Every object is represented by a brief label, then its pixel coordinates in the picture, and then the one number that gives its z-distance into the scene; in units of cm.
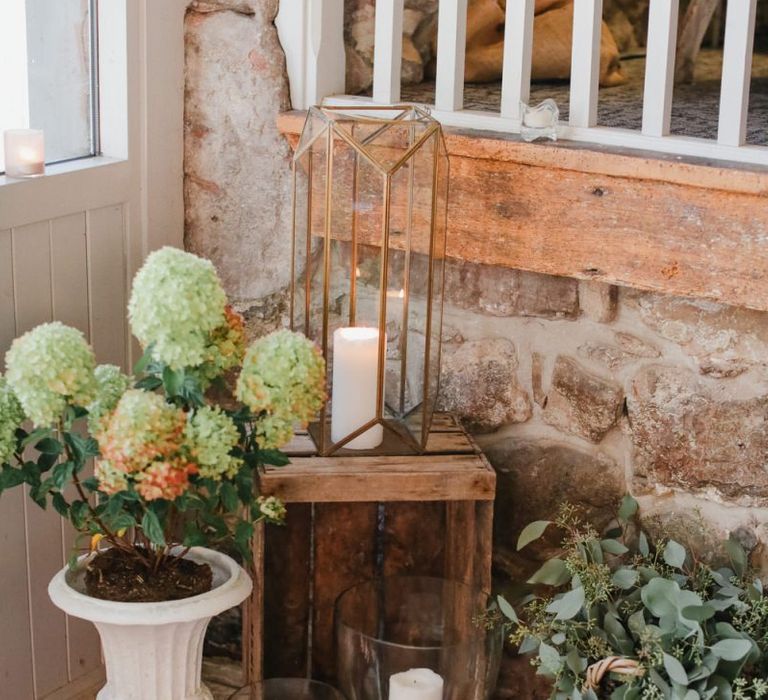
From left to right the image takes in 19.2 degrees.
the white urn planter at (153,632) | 291
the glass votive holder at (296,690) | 317
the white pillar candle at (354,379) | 307
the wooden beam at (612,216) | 295
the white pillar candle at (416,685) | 305
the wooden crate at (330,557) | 330
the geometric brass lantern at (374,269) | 304
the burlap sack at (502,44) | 359
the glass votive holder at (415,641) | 307
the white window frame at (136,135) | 319
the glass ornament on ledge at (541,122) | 307
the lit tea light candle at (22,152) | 307
